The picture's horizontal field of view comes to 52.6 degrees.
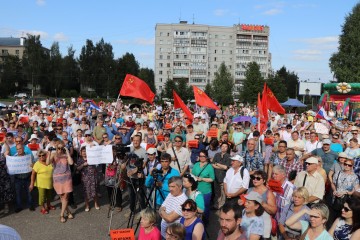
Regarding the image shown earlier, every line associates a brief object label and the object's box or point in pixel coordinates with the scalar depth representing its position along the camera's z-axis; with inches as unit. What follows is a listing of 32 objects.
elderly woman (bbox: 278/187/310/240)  183.3
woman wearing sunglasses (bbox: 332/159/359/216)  252.5
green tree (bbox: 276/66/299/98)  3592.5
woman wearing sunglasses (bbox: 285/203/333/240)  159.6
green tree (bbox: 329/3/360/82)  1756.6
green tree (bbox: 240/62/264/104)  2300.8
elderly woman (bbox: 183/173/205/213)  203.6
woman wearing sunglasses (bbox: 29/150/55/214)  301.9
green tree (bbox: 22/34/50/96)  2783.0
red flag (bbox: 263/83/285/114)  462.3
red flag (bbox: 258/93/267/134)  422.3
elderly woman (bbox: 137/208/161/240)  177.0
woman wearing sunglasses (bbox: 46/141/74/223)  290.7
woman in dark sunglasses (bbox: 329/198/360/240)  163.0
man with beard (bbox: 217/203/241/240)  148.8
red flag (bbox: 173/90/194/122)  479.8
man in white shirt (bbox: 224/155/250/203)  244.2
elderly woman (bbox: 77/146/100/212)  312.8
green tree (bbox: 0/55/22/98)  2731.8
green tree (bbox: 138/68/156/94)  2913.4
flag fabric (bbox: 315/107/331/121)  579.2
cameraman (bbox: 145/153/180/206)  240.2
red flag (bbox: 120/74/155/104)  459.8
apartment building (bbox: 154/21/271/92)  4131.4
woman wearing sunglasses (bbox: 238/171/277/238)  178.1
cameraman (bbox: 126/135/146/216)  267.7
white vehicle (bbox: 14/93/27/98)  2728.8
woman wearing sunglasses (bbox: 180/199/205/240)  166.0
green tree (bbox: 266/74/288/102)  2421.3
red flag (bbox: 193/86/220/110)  506.9
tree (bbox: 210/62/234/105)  2522.1
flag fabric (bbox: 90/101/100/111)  759.4
